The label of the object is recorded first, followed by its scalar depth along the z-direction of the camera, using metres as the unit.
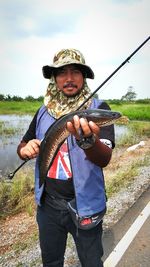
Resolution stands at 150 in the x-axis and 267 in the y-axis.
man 1.61
